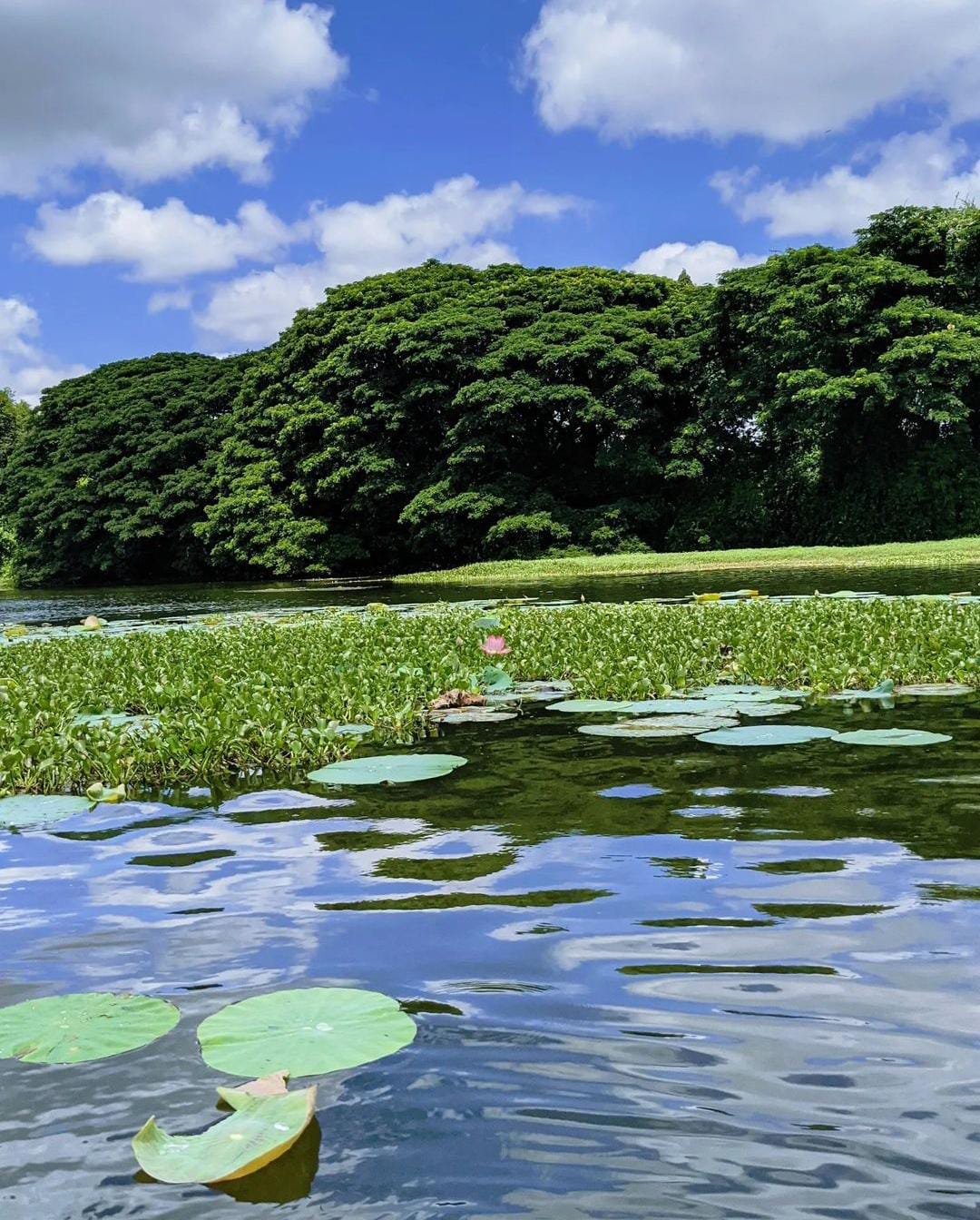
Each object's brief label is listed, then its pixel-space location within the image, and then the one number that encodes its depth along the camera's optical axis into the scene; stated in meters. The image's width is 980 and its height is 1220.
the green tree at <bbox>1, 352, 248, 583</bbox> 43.97
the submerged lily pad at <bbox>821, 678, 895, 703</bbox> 6.21
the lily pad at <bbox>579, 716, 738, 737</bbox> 5.33
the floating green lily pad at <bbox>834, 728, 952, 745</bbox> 4.77
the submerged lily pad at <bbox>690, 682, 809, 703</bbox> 6.14
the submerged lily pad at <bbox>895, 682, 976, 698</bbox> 6.26
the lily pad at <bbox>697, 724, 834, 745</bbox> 4.93
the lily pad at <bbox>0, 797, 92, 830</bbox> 4.10
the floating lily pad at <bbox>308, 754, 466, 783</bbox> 4.56
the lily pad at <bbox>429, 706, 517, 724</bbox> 6.12
